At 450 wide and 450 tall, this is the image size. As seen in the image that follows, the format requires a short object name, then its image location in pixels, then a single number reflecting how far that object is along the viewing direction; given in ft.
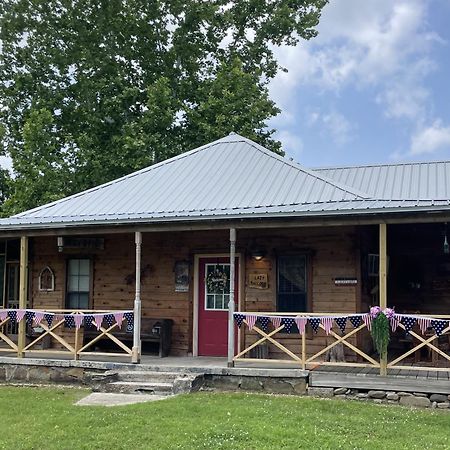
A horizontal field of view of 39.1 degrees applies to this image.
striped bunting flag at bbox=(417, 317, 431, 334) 33.03
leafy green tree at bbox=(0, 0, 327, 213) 75.61
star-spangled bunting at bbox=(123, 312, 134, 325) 38.47
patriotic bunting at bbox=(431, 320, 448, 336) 32.91
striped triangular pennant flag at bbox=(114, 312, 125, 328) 38.34
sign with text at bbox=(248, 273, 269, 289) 41.73
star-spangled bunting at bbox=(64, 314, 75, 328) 39.92
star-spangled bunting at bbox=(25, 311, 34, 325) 41.10
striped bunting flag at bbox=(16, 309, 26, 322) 40.65
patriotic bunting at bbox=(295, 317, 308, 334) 34.60
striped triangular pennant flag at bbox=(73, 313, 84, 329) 39.17
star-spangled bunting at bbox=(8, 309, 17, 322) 41.43
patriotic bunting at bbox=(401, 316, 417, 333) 33.32
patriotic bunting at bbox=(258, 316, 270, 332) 36.90
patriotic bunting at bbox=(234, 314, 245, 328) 36.58
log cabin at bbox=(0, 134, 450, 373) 37.68
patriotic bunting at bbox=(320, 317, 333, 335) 34.81
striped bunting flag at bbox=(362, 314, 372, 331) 33.58
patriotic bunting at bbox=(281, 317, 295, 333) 35.63
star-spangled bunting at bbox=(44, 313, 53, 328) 40.90
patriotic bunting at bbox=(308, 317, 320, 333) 35.22
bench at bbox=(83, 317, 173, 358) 42.04
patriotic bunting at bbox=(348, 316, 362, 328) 34.58
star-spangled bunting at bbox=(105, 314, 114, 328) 38.96
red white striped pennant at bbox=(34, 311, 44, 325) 40.24
